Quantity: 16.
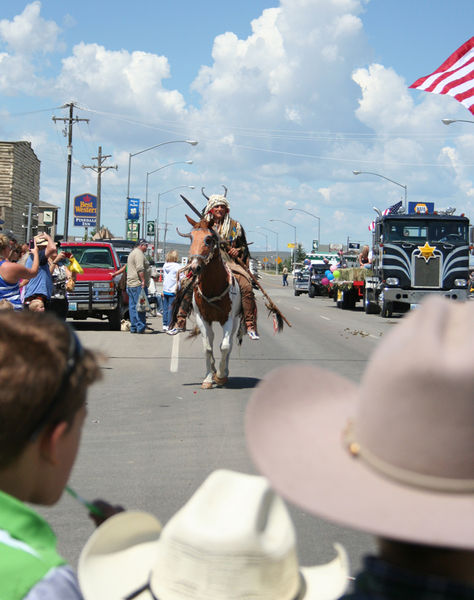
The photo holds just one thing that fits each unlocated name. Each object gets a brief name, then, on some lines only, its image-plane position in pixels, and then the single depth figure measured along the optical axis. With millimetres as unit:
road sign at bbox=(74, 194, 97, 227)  50875
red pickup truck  20594
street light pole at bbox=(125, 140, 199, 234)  52438
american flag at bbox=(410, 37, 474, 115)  13977
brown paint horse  10539
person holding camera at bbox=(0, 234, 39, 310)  11336
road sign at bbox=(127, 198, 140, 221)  61019
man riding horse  11059
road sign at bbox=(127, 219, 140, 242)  66625
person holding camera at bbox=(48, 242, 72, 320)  16670
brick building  53656
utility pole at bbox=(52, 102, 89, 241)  44094
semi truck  26750
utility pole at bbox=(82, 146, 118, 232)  59194
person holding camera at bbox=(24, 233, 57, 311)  12922
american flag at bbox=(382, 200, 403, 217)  30122
